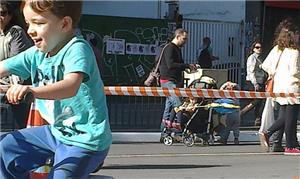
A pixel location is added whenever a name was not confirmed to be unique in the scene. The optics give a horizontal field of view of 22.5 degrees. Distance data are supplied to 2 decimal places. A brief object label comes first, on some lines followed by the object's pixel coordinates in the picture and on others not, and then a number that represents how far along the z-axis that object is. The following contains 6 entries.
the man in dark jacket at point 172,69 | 11.50
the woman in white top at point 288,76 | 10.24
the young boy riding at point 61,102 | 3.68
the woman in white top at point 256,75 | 15.16
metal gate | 24.62
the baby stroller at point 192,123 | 11.60
